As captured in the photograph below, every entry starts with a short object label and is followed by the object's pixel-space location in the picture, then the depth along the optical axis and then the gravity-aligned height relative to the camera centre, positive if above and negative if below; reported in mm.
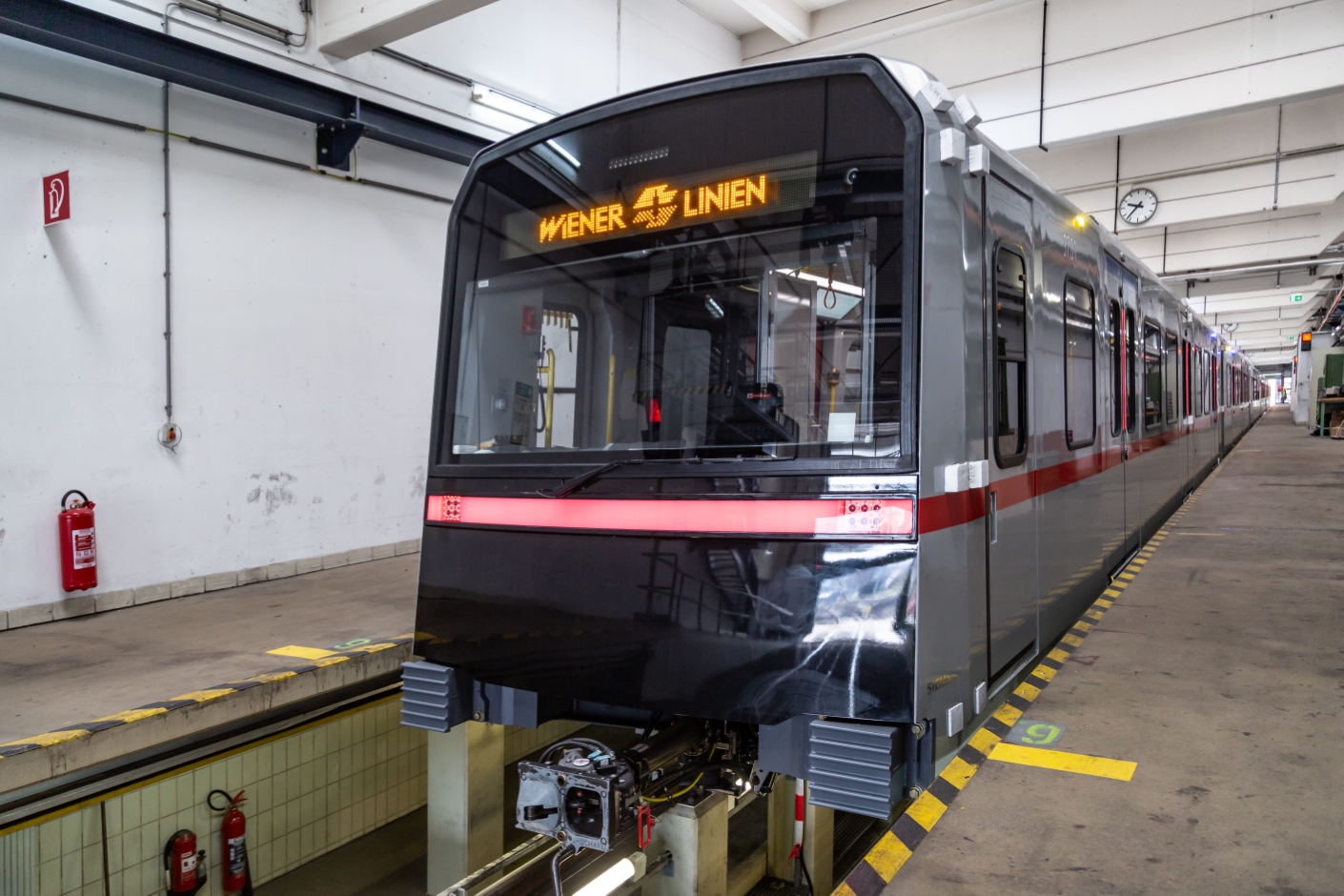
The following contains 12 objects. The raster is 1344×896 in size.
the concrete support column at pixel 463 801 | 5164 -2178
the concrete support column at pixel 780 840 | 6449 -2983
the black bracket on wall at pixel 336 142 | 7234 +2317
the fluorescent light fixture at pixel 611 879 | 3467 -1798
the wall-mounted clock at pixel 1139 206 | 12648 +3175
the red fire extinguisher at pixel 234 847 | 5055 -2387
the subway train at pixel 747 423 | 2682 +18
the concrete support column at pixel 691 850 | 4820 -2304
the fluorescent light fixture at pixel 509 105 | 8258 +3075
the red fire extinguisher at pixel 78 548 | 5770 -800
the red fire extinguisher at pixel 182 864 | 4777 -2345
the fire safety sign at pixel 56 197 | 5641 +1433
